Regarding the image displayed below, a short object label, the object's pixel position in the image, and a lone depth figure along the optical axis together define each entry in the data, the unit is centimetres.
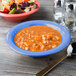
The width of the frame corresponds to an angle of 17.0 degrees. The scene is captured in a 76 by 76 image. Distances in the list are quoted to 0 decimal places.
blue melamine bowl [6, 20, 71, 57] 89
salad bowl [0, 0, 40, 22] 111
